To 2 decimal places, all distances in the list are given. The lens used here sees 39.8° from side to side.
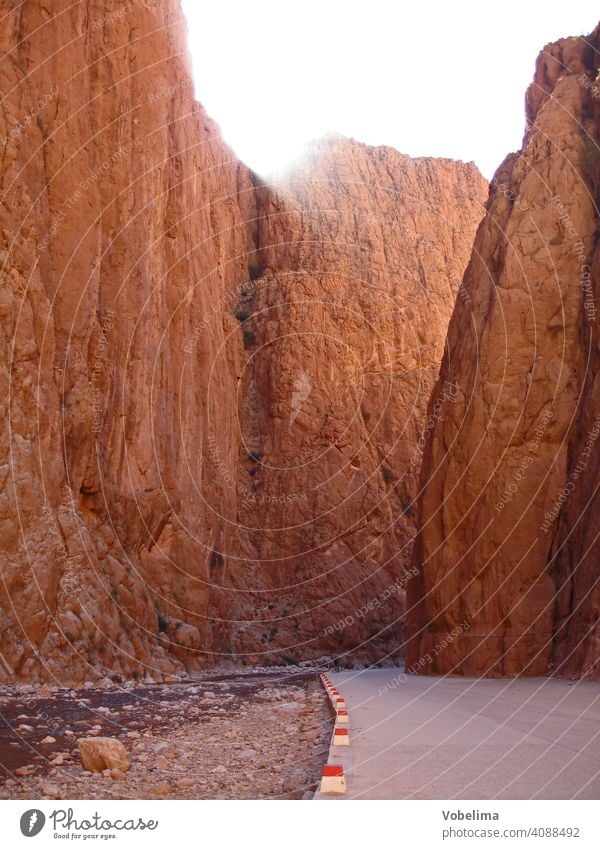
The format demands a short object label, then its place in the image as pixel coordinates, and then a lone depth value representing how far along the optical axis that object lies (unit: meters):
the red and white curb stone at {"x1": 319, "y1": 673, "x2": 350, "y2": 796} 6.01
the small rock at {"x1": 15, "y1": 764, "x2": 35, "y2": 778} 7.63
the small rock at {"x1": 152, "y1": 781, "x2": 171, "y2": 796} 7.02
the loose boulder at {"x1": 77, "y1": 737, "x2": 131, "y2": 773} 7.89
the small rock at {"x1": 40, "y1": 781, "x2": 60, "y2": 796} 6.82
